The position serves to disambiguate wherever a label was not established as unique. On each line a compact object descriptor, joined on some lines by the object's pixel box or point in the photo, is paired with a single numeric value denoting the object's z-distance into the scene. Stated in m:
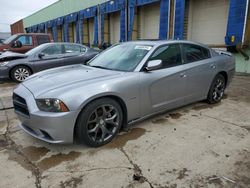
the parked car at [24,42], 9.34
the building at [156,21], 8.12
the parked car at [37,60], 7.12
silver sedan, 2.67
